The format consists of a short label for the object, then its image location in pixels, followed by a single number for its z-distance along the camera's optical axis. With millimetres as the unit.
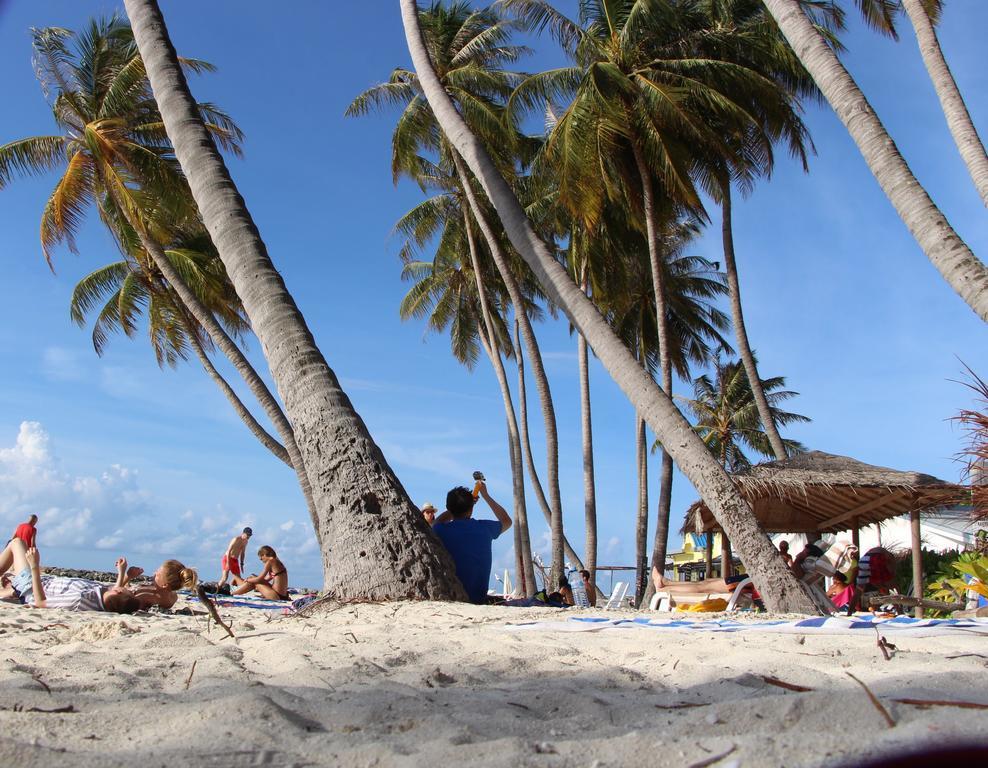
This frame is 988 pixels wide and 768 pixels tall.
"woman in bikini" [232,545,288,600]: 9414
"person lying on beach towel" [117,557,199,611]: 6211
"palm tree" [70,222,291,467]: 17688
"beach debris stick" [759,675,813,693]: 2289
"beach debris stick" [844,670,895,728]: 1693
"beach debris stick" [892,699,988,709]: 1792
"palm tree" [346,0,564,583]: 17000
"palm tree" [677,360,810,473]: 30172
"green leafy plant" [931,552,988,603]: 6123
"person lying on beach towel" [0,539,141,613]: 6105
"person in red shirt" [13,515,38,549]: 8117
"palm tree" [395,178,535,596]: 20922
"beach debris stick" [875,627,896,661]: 2670
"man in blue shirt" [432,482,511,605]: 5551
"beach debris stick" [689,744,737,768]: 1526
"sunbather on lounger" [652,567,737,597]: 8562
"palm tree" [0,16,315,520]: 14391
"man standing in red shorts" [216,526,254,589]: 12786
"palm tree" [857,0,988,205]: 7043
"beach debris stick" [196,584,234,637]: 3168
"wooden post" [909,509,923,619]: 11602
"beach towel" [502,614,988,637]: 3779
